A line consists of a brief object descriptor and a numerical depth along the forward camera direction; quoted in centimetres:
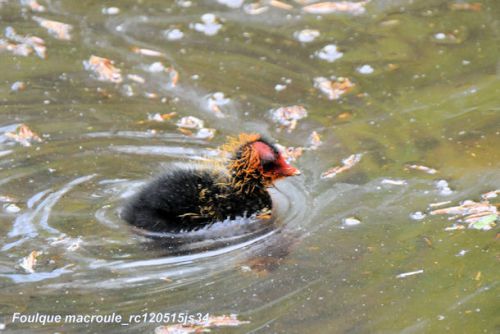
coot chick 1098
